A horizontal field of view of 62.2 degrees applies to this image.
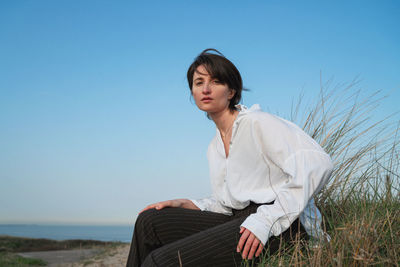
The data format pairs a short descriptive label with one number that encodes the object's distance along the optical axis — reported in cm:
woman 149
